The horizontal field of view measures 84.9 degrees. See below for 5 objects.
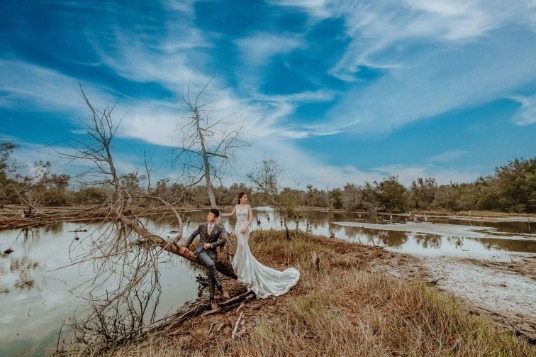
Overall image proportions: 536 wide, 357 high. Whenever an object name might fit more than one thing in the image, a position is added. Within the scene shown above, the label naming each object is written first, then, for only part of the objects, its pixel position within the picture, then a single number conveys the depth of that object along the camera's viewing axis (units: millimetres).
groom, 6474
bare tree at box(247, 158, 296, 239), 18464
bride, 7211
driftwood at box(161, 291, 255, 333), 6055
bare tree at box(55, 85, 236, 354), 5375
